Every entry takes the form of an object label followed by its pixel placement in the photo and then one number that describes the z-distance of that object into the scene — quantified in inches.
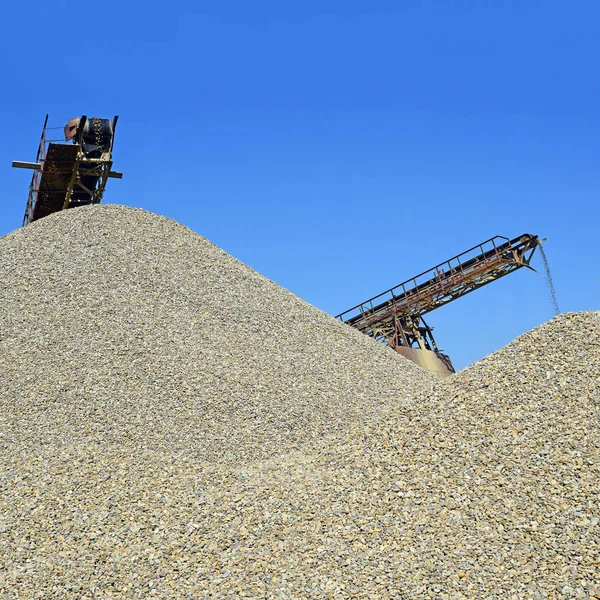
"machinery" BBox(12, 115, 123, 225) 737.6
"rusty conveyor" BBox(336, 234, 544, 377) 783.1
